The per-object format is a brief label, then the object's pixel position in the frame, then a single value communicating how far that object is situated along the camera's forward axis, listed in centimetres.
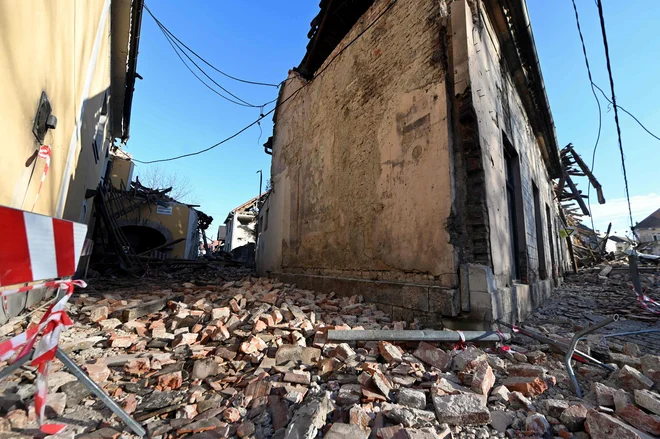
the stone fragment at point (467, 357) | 233
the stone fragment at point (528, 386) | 199
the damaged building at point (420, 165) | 354
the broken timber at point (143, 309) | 339
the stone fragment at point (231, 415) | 172
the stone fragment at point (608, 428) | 145
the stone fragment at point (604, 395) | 179
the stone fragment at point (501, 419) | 168
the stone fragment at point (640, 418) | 154
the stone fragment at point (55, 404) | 166
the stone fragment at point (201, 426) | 162
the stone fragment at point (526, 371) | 218
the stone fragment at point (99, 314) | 330
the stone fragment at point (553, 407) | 172
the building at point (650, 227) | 3681
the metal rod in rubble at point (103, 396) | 139
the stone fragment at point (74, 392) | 180
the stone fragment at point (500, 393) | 191
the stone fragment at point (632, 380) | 192
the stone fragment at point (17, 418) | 151
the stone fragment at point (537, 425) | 161
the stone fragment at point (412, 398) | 186
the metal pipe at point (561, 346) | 236
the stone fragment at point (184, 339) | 280
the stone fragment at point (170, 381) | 208
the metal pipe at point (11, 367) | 119
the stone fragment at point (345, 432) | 152
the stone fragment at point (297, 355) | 245
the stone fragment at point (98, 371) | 206
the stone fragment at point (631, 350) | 259
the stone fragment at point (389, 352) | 245
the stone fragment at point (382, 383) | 195
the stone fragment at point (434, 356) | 240
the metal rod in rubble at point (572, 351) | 204
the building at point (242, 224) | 2817
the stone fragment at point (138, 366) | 222
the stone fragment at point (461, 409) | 169
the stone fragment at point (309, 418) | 152
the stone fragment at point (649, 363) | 210
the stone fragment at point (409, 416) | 165
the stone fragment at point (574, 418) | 162
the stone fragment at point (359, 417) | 164
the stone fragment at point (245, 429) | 161
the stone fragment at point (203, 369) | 221
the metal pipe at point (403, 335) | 271
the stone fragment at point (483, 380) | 198
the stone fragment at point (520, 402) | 183
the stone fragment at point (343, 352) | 246
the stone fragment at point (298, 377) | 208
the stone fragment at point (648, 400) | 163
